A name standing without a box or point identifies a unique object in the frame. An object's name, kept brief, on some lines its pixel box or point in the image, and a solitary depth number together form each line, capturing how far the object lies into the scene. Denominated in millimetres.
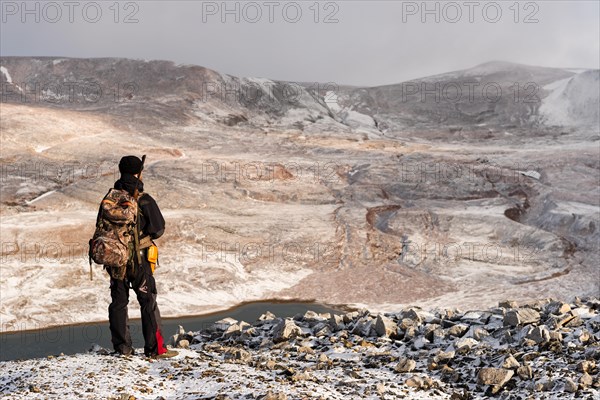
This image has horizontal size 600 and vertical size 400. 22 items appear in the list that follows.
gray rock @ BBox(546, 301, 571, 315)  9484
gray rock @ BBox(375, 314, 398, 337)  9252
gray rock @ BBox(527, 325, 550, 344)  7951
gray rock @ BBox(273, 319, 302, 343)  9539
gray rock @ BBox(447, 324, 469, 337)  8930
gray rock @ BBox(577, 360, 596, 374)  6930
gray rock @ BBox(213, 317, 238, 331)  11000
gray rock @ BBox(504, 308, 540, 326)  8930
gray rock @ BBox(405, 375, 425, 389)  7136
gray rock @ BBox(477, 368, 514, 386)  7023
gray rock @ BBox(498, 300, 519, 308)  10562
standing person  7771
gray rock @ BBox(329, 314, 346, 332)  9975
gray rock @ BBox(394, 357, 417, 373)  7707
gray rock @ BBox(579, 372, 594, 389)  6573
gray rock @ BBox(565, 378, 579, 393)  6500
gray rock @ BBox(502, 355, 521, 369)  7250
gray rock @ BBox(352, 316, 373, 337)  9505
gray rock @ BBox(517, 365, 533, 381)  7039
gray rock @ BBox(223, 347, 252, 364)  8234
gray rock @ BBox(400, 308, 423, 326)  9785
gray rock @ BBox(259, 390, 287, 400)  6209
